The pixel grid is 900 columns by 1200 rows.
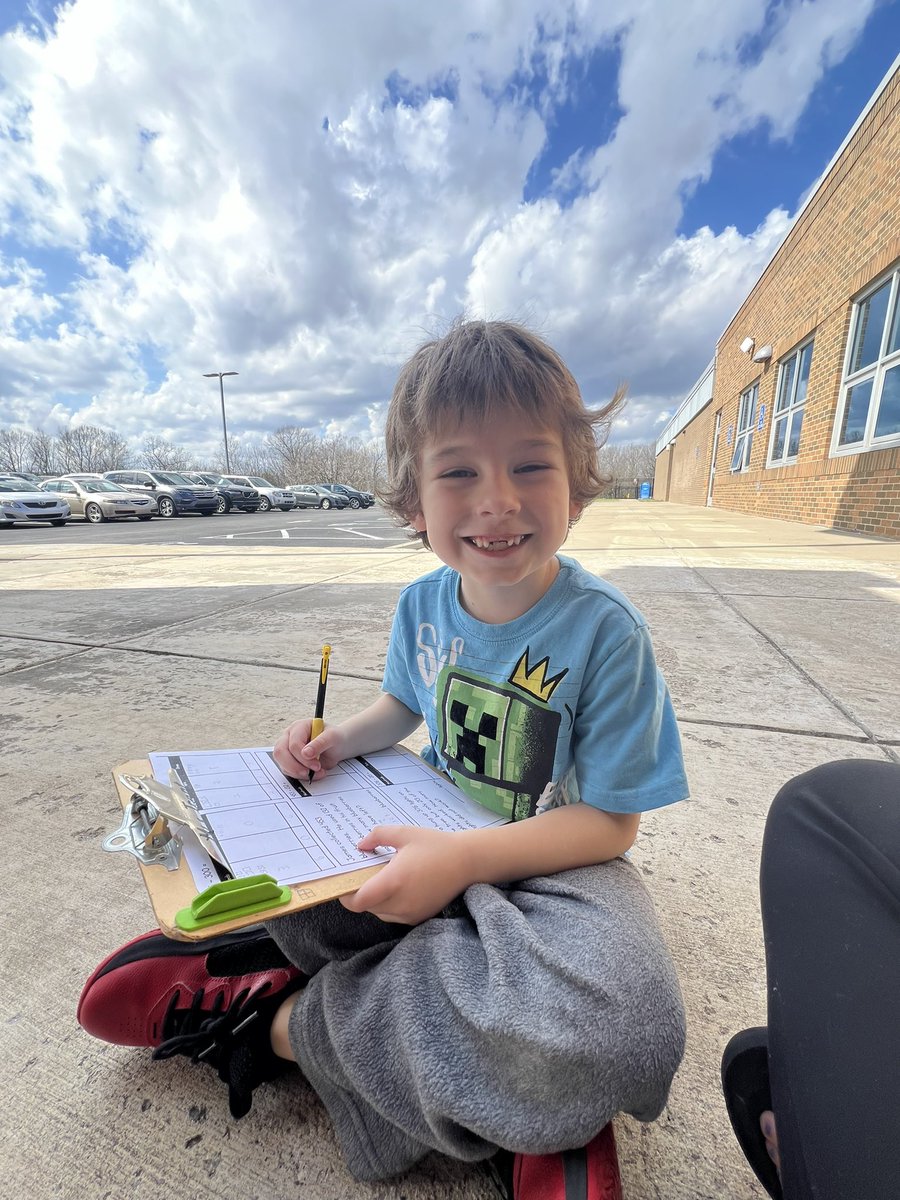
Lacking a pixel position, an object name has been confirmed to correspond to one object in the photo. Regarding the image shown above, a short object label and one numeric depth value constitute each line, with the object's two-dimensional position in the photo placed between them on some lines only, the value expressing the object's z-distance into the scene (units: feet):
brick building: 18.97
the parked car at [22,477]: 50.54
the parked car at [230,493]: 57.11
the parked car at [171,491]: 50.26
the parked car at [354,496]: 87.37
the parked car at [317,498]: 77.30
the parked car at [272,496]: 65.92
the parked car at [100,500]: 44.62
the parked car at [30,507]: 37.81
